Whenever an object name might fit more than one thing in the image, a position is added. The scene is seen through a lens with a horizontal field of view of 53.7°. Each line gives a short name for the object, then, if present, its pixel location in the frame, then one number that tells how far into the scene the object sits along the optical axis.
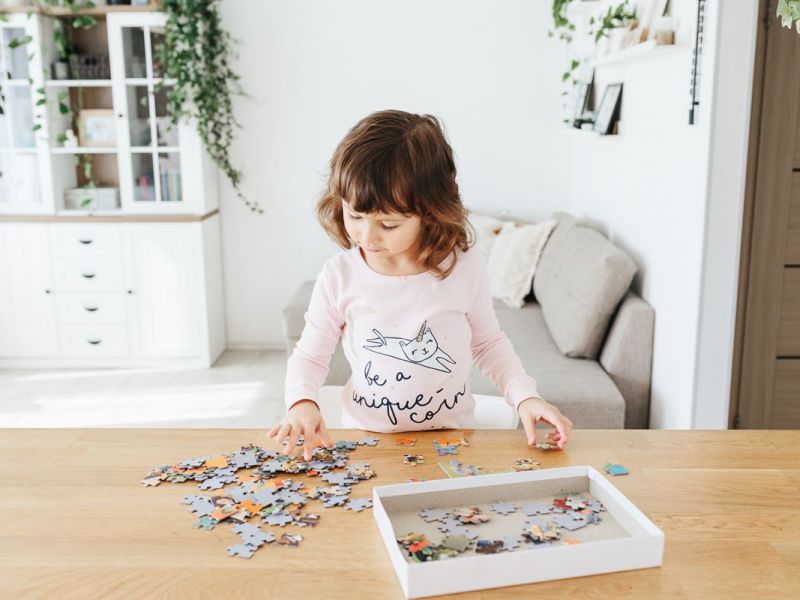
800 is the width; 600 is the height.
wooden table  0.92
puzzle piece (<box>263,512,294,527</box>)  1.06
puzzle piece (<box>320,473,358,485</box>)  1.17
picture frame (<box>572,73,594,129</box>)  3.83
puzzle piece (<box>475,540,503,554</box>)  0.96
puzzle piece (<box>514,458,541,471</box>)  1.21
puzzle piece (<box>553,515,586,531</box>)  1.02
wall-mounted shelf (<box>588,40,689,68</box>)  2.49
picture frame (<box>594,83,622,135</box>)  3.31
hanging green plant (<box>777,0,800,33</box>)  1.30
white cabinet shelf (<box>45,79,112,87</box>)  4.22
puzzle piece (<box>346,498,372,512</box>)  1.09
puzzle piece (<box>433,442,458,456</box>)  1.27
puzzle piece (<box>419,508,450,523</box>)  1.04
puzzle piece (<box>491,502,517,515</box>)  1.06
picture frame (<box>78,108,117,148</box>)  4.32
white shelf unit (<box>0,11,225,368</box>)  4.22
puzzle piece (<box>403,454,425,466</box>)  1.23
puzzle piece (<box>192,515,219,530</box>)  1.05
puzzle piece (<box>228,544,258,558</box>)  0.98
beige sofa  2.65
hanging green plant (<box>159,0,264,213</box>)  4.11
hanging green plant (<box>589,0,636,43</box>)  3.06
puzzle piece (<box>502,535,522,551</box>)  0.98
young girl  1.35
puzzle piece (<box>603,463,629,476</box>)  1.20
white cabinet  4.26
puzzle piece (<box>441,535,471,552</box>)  0.97
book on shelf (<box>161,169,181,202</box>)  4.32
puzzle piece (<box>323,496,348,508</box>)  1.11
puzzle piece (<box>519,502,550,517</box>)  1.06
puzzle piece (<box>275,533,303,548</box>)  1.01
